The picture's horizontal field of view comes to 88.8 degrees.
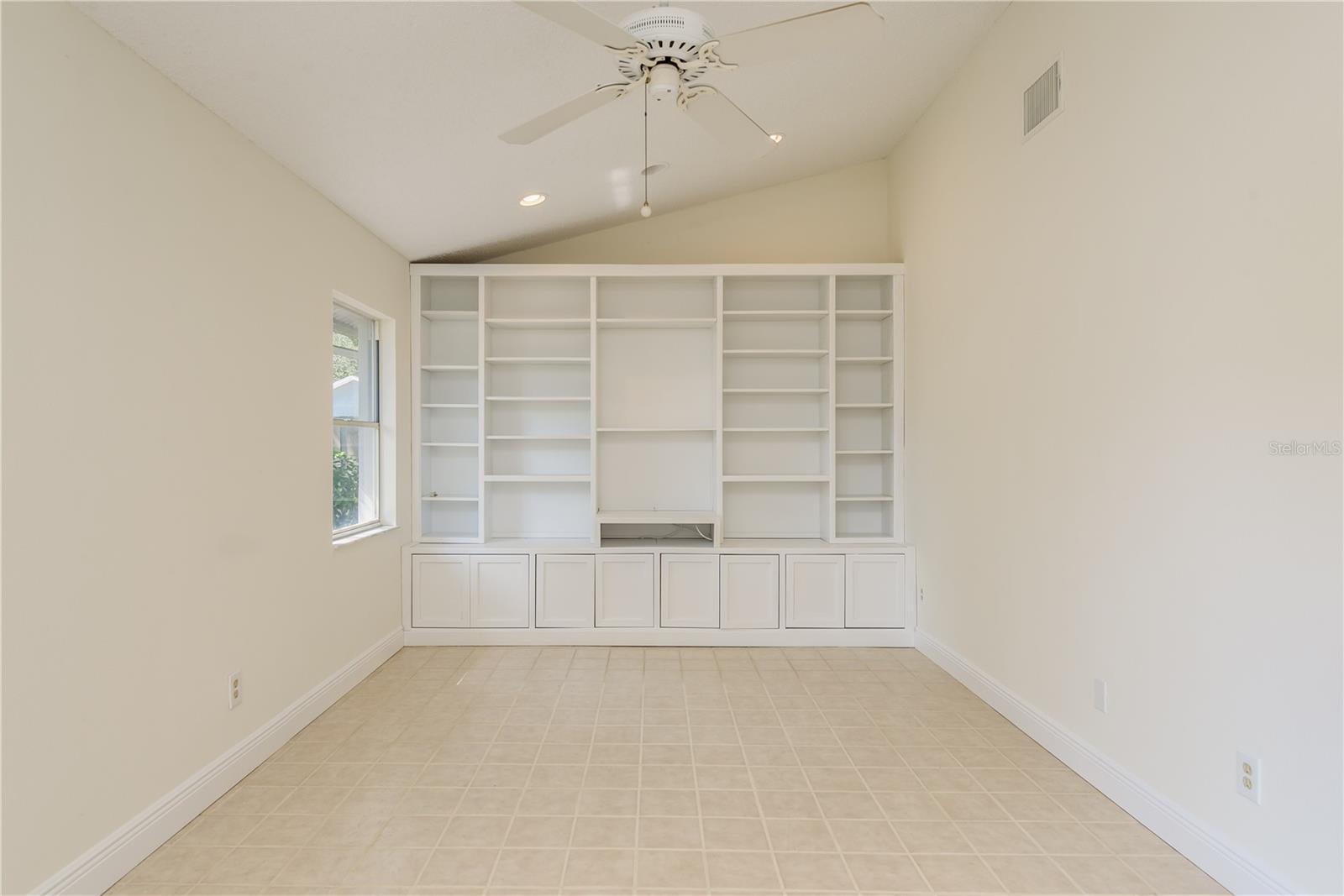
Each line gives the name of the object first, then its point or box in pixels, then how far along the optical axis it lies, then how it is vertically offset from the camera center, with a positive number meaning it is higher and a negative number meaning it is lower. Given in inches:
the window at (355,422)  148.4 +5.9
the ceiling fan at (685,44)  65.7 +41.4
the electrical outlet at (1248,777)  74.1 -35.9
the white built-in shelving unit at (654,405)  188.1 +12.0
